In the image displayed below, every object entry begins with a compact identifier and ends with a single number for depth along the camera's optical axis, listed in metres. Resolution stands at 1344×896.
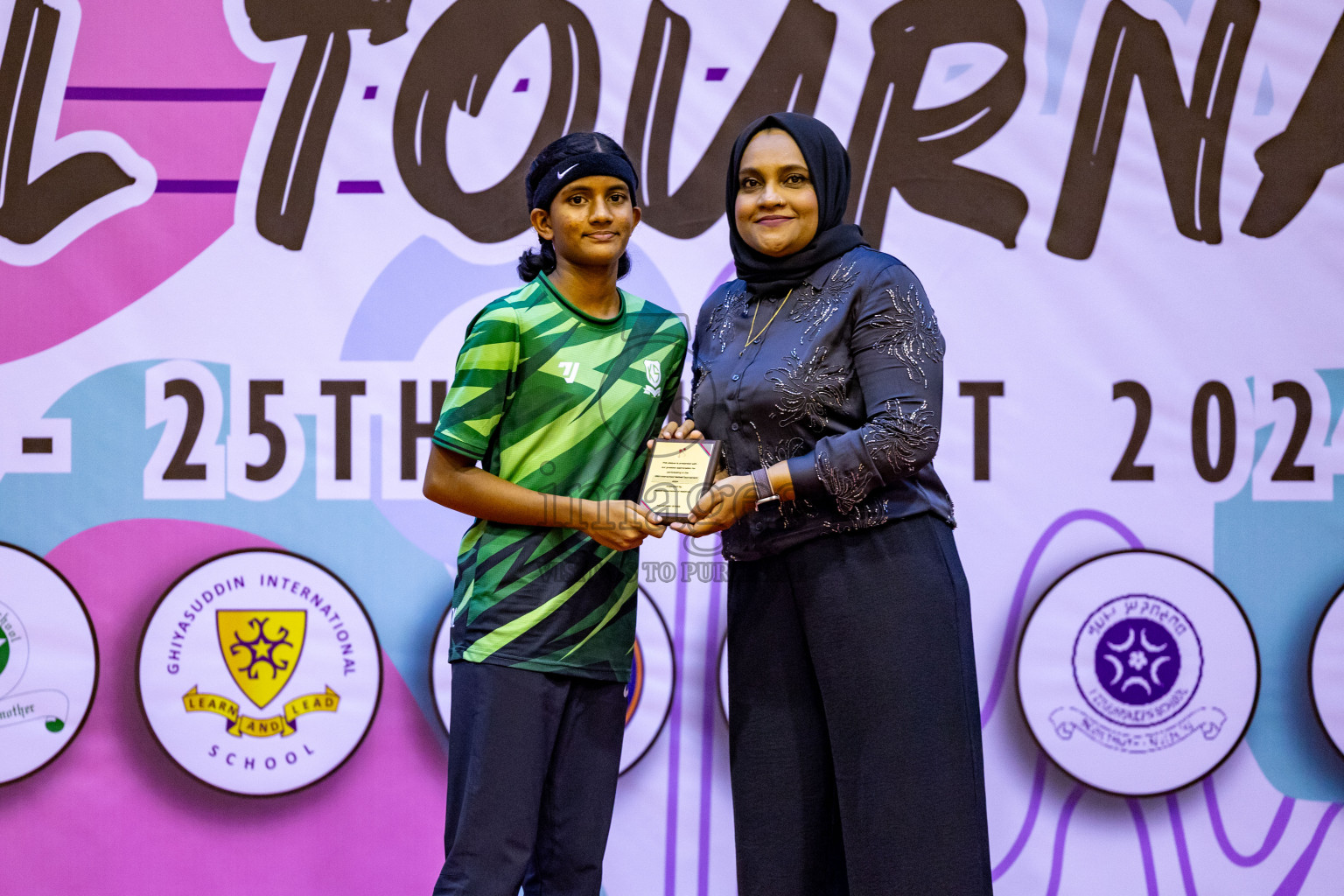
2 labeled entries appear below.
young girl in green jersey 6.83
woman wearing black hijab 6.74
